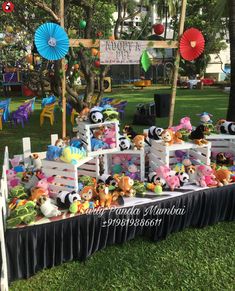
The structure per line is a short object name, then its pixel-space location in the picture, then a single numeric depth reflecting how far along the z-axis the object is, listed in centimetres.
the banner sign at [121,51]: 336
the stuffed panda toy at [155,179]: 298
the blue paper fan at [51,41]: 295
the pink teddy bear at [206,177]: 303
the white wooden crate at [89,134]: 289
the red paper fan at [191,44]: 351
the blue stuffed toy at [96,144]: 291
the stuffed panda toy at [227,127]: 350
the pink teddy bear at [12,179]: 293
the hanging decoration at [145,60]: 350
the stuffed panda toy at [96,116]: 292
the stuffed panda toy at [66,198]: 257
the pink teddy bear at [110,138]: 299
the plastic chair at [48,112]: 847
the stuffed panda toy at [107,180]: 291
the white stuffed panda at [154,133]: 315
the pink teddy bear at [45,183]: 267
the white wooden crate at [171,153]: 303
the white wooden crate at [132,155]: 312
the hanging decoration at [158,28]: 428
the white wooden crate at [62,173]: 264
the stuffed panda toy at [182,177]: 304
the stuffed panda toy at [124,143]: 308
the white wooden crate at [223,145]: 378
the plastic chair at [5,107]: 808
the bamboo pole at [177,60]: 351
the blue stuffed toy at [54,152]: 269
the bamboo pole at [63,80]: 315
